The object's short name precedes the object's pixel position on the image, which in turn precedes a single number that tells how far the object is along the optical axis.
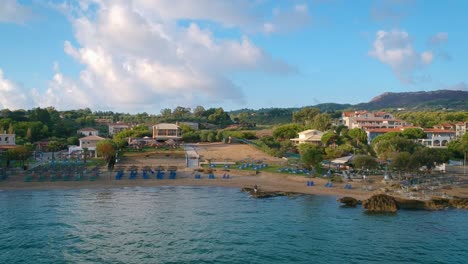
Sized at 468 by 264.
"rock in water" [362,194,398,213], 27.42
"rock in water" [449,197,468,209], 28.48
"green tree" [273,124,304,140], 73.38
